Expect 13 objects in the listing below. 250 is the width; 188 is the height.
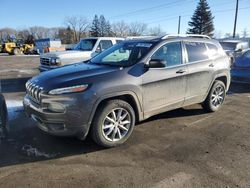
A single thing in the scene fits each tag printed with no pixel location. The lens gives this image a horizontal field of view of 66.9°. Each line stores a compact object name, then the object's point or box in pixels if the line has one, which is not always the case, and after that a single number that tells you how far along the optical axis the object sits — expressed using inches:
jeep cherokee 111.6
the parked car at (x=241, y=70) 260.9
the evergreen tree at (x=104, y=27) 2500.2
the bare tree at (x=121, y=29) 2549.4
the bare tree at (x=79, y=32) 2650.7
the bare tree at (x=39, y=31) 2893.0
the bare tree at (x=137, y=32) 2624.1
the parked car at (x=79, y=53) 261.1
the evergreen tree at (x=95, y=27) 2520.6
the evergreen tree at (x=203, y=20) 1590.3
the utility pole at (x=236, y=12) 944.2
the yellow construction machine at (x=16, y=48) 1065.5
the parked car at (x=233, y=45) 434.3
